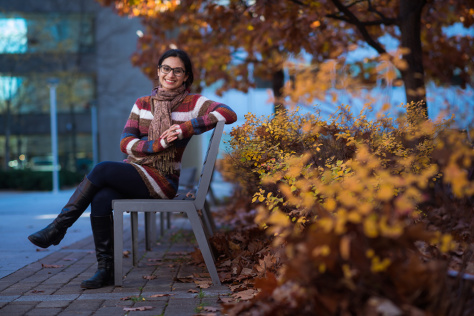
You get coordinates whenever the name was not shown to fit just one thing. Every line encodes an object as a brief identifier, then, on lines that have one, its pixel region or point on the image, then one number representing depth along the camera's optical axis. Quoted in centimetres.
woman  379
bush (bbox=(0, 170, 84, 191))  2241
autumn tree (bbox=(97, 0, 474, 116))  652
